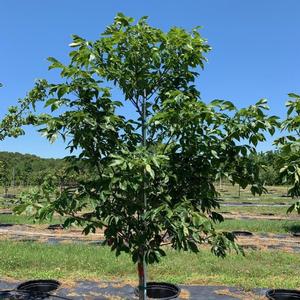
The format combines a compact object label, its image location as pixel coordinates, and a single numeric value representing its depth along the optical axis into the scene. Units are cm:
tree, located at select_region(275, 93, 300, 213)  276
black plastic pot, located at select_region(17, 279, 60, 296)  580
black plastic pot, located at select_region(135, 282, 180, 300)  555
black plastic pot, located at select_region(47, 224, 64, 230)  1343
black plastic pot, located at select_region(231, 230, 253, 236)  1212
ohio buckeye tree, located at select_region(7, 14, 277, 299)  303
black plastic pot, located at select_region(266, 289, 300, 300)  541
